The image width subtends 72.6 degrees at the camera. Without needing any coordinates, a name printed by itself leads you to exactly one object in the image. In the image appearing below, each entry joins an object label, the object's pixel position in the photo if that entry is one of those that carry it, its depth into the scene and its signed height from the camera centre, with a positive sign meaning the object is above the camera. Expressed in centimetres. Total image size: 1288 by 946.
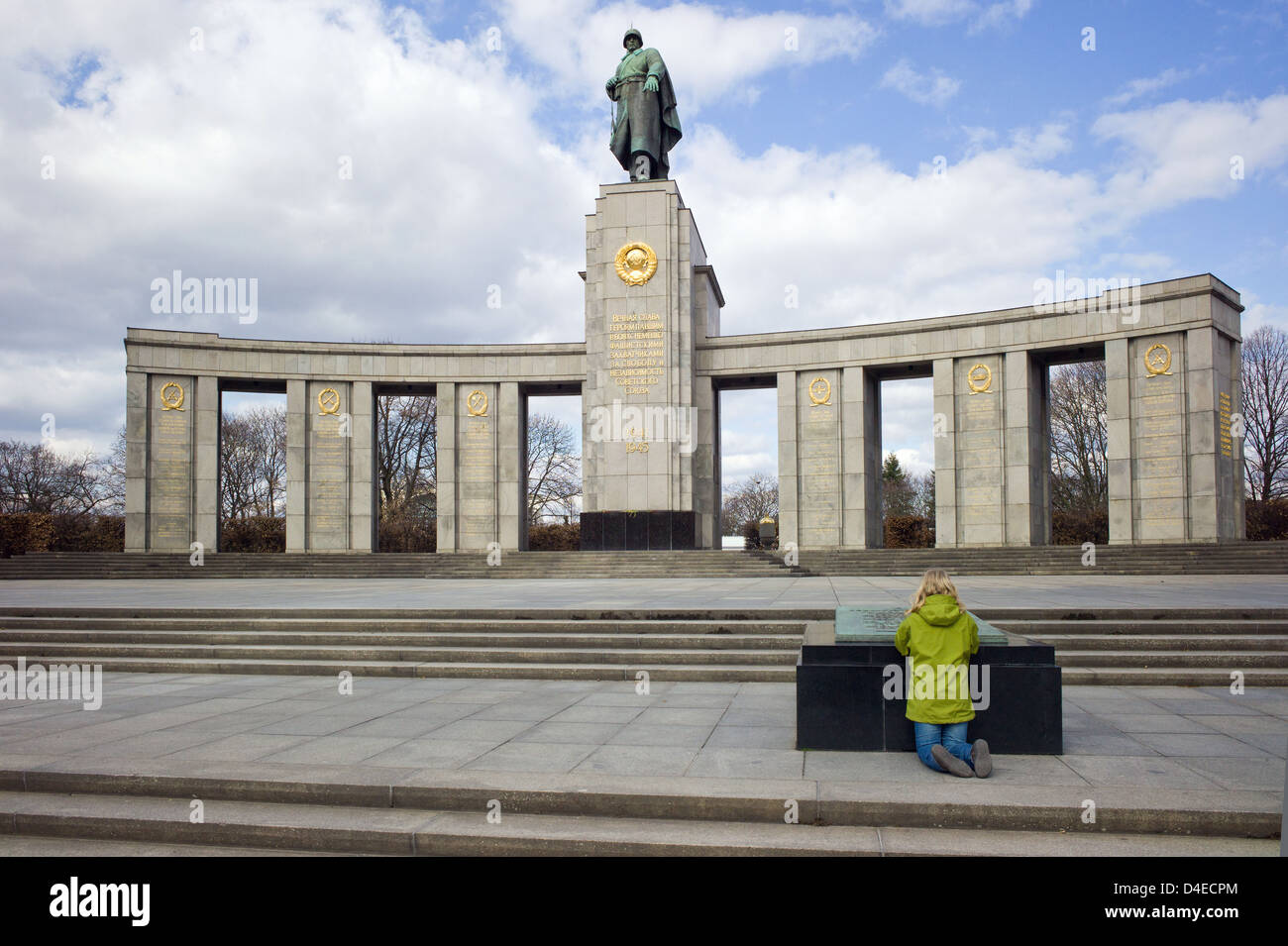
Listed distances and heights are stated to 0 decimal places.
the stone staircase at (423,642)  1108 -180
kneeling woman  643 -108
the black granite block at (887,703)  680 -151
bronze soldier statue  3406 +1572
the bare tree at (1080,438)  4597 +402
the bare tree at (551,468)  5809 +306
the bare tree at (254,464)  5522 +328
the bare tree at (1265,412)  4534 +521
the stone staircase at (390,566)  2685 -168
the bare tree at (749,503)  9175 +102
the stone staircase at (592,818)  529 -198
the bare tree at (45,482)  5619 +212
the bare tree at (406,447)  5266 +411
